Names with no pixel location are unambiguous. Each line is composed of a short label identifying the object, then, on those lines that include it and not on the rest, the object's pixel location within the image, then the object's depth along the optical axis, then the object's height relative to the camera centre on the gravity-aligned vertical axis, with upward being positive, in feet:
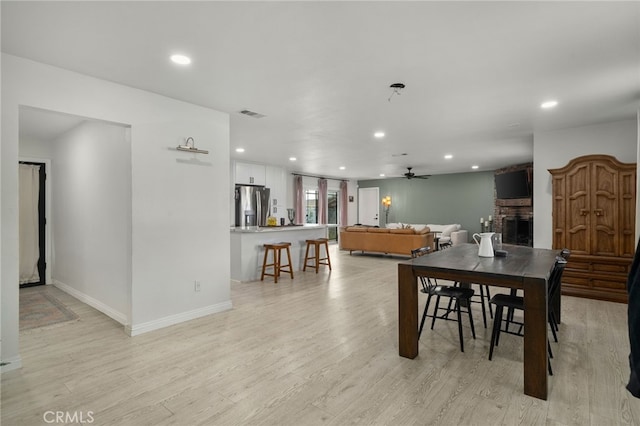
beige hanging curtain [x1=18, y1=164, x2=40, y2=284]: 17.49 -0.58
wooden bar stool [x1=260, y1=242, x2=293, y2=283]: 19.45 -2.85
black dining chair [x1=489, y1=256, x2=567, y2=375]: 9.02 -2.53
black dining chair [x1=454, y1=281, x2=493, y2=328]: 11.94 -4.09
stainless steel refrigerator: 27.40 +0.57
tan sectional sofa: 26.76 -2.40
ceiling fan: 31.47 +3.55
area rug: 12.41 -4.11
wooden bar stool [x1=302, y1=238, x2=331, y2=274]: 22.24 -2.88
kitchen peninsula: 19.53 -2.18
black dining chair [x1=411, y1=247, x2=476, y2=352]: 9.85 -2.62
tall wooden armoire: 14.58 -0.55
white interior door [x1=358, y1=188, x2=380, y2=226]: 43.52 +0.71
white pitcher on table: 10.86 -1.18
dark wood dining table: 7.48 -1.79
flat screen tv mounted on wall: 27.99 +2.30
